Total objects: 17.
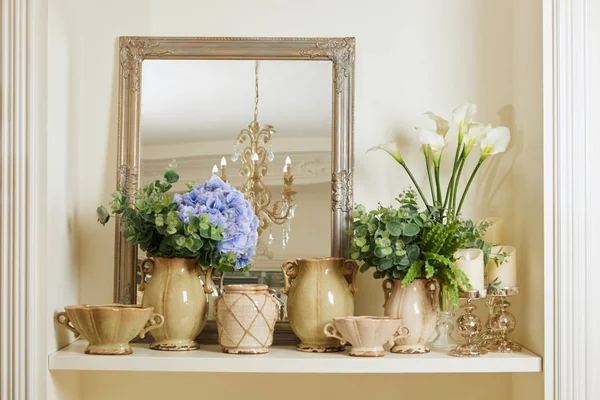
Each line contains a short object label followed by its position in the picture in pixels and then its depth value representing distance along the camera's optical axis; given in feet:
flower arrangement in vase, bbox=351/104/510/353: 11.06
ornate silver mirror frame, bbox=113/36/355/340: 11.90
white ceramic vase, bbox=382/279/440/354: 11.15
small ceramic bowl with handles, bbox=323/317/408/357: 10.85
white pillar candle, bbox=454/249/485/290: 11.12
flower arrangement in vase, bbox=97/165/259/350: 11.00
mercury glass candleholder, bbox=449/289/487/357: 11.06
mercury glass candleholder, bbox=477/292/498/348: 11.38
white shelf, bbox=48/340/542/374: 10.87
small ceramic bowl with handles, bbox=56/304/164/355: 10.88
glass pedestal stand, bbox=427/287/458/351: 11.46
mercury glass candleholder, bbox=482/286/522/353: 11.28
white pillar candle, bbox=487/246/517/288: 11.31
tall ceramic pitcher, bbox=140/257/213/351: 11.15
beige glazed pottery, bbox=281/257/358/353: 11.19
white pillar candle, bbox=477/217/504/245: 11.67
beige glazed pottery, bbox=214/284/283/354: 11.03
